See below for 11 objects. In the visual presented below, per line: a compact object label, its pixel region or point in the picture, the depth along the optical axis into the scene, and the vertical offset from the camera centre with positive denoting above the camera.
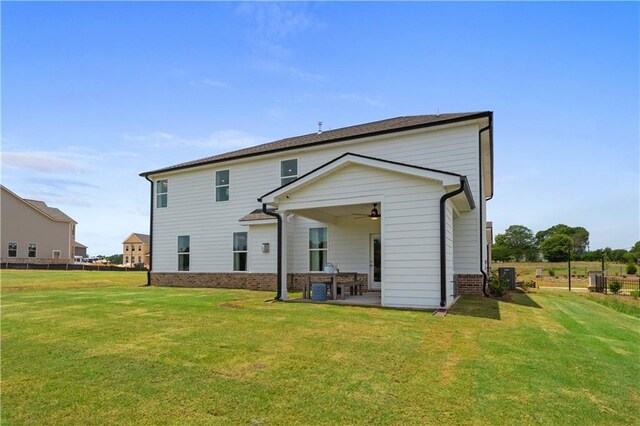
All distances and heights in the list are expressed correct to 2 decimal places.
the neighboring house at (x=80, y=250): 82.06 -3.34
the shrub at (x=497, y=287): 11.74 -1.59
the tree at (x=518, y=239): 87.31 -0.70
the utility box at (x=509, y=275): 15.32 -1.58
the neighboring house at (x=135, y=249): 74.44 -2.78
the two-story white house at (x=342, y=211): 9.17 +0.80
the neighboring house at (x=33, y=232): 37.78 +0.30
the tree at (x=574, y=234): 88.92 +0.54
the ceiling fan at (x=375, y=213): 11.70 +0.72
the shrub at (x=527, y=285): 17.67 -2.36
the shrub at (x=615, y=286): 18.22 -2.42
